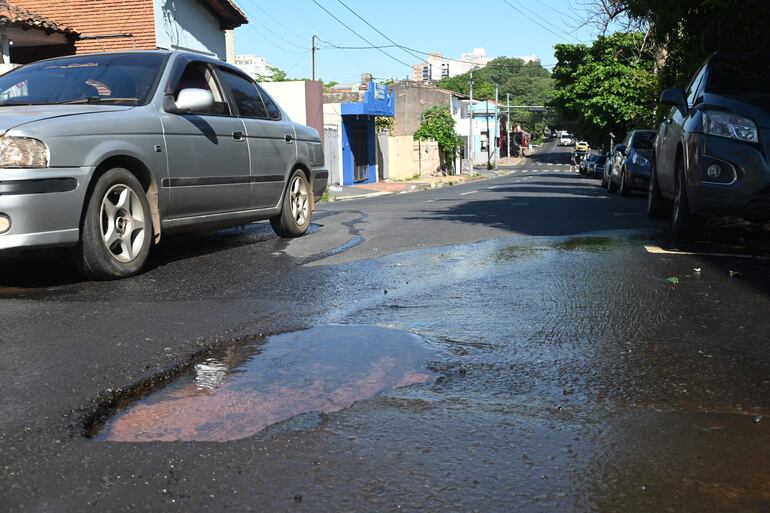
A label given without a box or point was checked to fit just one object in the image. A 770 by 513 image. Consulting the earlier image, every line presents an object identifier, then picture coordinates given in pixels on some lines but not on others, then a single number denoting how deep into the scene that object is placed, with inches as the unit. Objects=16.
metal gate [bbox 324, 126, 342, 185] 1268.5
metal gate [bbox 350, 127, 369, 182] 1512.1
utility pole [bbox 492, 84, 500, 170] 3209.9
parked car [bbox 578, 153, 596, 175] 1713.3
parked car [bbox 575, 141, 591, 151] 3465.3
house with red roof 783.1
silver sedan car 198.2
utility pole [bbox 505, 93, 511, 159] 3850.4
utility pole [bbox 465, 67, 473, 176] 2519.7
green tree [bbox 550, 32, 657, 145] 1914.4
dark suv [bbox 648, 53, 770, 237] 257.3
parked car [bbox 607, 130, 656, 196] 689.0
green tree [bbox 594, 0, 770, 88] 378.0
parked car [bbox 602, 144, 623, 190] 822.5
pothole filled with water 110.3
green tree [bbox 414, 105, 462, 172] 2100.1
